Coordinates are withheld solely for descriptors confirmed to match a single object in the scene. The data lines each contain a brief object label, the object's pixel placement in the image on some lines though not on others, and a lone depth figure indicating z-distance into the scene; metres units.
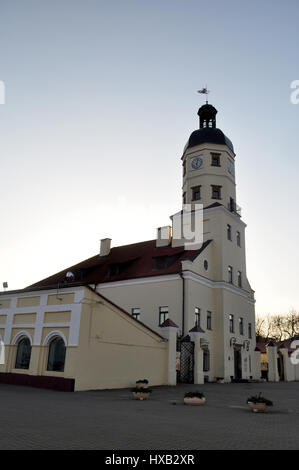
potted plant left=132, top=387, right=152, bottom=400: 15.09
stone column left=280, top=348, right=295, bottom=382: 39.89
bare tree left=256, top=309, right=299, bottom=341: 79.62
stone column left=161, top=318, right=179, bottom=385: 23.56
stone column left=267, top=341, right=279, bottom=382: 37.25
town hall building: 19.00
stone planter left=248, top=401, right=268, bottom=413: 12.16
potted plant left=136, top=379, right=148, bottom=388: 19.55
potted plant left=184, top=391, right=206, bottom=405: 13.90
